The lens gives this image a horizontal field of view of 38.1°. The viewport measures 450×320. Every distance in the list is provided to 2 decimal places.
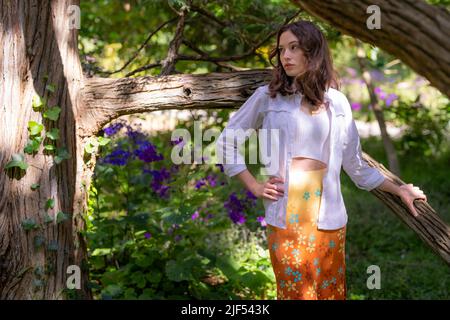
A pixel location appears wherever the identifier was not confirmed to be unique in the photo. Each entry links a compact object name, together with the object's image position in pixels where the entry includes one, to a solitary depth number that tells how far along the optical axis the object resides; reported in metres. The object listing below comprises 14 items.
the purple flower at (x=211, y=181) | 4.44
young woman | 2.64
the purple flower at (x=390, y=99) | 8.36
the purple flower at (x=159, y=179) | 4.41
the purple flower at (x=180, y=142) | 4.13
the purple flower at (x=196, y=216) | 4.42
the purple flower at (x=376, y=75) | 12.16
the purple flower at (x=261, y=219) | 4.19
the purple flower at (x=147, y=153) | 4.17
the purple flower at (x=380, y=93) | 8.83
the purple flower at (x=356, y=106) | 9.19
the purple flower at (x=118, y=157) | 4.24
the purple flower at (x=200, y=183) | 4.34
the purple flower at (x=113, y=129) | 4.22
